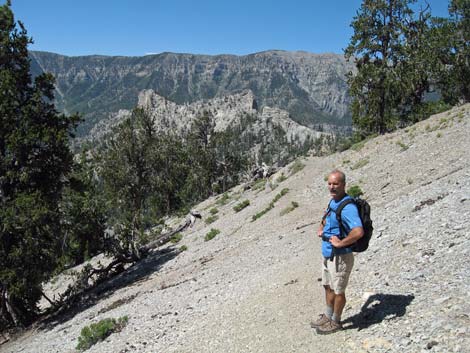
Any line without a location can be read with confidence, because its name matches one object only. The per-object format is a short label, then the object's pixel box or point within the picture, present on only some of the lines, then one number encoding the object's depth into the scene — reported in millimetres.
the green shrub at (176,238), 28922
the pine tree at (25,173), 16453
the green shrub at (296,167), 34772
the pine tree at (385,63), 36688
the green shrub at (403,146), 23609
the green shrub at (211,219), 30717
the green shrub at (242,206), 30500
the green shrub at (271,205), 24164
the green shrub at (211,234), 24180
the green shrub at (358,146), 29650
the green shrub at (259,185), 38522
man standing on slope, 6469
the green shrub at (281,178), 34762
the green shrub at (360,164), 24650
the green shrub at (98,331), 11867
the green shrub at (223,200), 40125
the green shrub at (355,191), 19047
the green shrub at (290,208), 22005
